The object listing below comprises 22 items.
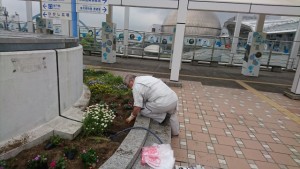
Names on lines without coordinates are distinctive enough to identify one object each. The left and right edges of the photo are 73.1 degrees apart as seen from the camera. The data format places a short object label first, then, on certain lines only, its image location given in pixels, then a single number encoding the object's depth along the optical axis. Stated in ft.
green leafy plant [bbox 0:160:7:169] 6.86
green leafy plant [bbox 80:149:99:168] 7.48
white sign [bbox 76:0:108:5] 16.79
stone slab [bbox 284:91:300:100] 23.56
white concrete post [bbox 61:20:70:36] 23.73
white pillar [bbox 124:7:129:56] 46.99
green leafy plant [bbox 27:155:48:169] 7.14
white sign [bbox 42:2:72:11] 17.63
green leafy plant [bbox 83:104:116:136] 9.56
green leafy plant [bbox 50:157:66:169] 7.01
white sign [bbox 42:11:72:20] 17.67
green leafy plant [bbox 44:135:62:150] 8.44
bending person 10.64
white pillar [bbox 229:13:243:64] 47.47
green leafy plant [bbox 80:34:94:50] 49.57
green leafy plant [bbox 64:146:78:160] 7.93
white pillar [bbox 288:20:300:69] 46.11
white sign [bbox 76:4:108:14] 16.96
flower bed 7.36
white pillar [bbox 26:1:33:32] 46.24
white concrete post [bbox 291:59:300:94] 23.30
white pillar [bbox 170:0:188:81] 22.49
